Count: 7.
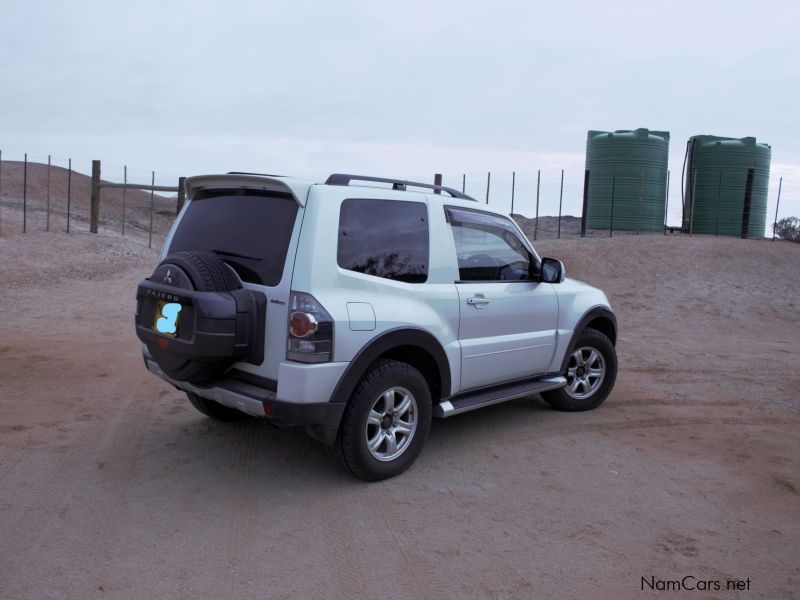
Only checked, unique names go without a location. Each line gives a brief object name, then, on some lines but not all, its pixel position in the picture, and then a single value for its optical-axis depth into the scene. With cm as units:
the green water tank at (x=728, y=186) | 2038
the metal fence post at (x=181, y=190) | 1772
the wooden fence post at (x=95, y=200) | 1819
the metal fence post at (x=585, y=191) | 2039
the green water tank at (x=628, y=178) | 2030
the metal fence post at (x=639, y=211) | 2017
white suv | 419
